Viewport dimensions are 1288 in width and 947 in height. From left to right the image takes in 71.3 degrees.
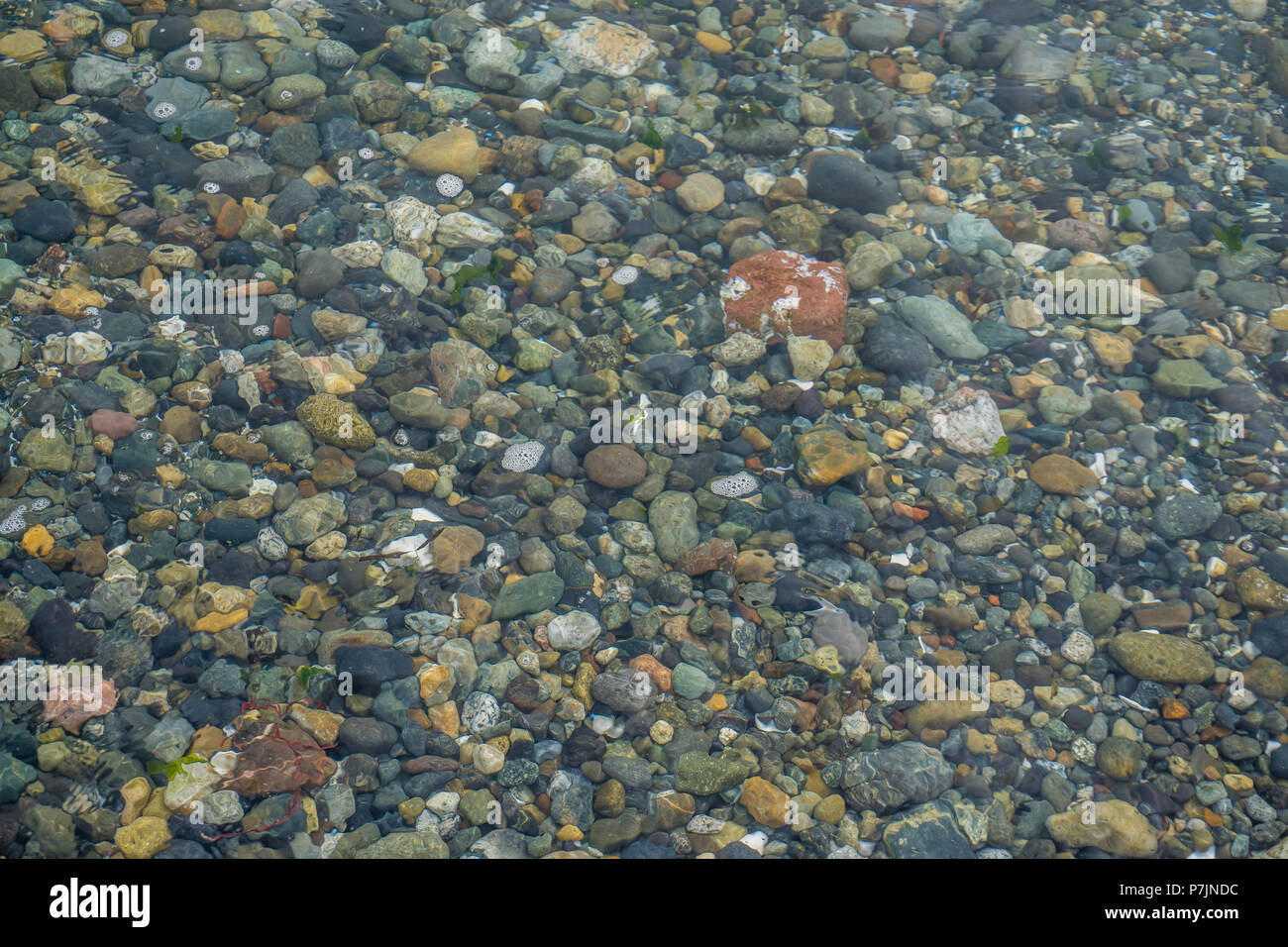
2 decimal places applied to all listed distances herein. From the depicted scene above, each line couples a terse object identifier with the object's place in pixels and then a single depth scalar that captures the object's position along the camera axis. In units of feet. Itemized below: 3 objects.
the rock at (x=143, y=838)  13.37
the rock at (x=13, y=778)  13.70
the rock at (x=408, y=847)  13.62
